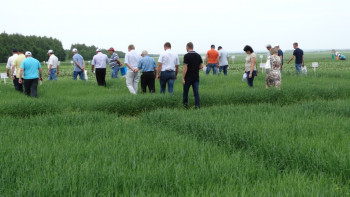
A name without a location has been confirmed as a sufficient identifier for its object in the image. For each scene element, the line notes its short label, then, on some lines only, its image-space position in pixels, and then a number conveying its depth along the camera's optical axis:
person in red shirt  17.03
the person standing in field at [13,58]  12.91
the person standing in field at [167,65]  10.80
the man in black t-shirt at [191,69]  9.52
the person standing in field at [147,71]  11.21
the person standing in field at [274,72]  10.44
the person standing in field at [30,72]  10.88
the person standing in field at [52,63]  15.14
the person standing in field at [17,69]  12.17
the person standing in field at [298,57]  16.88
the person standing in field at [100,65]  13.45
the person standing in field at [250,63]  11.13
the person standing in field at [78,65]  15.10
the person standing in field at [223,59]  18.17
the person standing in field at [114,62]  15.16
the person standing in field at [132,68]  11.78
